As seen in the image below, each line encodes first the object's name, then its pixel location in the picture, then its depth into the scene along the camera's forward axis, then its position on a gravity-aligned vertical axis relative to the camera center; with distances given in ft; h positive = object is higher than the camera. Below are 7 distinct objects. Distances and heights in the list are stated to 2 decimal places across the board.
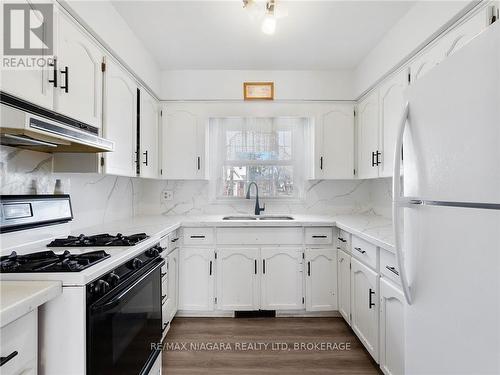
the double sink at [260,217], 9.64 -0.95
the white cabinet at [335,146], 9.45 +1.52
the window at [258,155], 10.50 +1.36
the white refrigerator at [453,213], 2.30 -0.23
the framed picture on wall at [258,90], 9.37 +3.42
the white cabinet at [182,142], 9.37 +1.66
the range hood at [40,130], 3.08 +0.79
